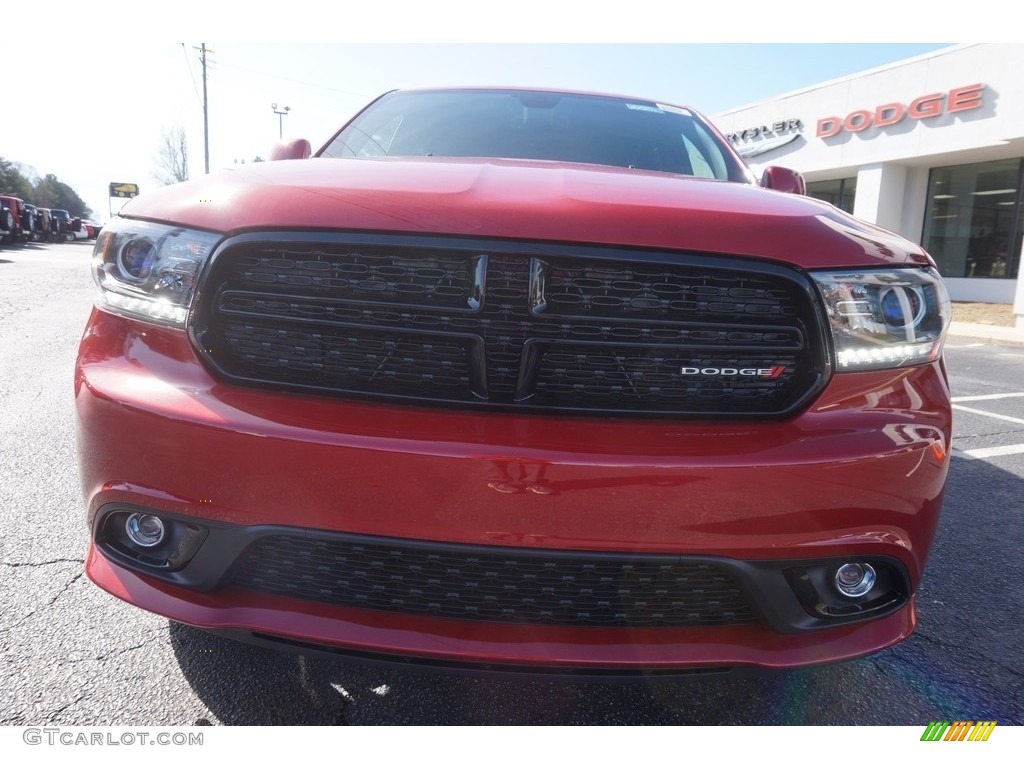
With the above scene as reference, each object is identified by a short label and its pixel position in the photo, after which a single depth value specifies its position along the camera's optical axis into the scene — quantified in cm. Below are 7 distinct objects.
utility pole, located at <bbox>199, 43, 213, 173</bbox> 3800
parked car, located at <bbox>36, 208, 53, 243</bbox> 3063
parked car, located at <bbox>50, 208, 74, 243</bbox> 3444
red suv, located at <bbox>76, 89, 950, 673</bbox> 128
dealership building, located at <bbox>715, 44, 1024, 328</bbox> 1488
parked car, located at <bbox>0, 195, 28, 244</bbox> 2338
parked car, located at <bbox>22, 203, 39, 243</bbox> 2706
